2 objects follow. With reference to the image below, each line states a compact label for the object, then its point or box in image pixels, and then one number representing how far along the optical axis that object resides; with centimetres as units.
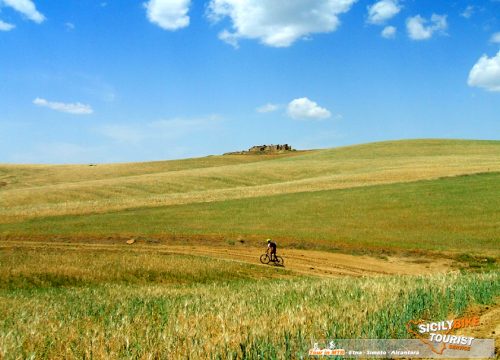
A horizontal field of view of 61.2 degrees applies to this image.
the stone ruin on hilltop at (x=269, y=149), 14811
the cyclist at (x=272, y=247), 2228
